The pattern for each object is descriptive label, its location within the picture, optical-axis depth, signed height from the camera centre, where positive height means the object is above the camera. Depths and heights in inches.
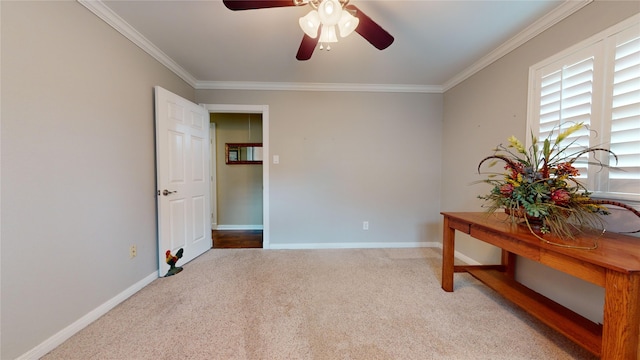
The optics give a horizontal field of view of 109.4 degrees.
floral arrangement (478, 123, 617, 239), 50.6 -6.0
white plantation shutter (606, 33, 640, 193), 49.4 +12.9
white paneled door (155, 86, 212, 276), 89.0 -3.5
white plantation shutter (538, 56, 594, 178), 58.0 +19.3
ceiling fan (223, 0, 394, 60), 49.1 +34.7
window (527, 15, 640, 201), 50.1 +17.4
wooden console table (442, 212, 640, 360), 36.0 -18.5
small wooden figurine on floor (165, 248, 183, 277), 91.2 -38.6
